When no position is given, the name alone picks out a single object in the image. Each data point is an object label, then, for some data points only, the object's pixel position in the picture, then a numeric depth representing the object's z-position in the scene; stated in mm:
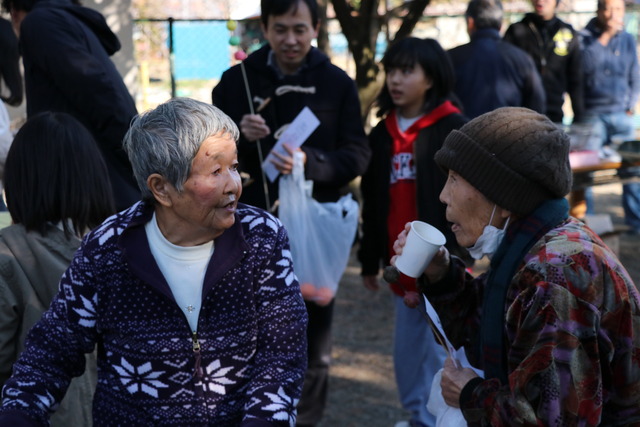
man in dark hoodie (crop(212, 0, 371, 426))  3959
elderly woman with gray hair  2109
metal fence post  9270
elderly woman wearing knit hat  1952
